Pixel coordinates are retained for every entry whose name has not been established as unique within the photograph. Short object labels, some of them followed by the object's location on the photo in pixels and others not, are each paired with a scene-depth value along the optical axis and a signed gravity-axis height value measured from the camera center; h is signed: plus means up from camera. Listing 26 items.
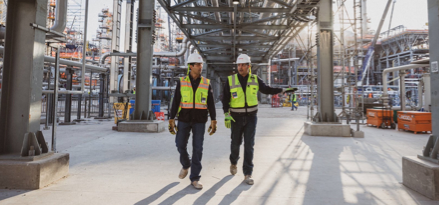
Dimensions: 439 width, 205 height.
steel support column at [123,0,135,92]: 10.41 +3.53
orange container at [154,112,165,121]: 9.80 -0.24
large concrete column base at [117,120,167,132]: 7.62 -0.59
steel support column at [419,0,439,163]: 2.97 +0.56
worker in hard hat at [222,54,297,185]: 3.43 +0.06
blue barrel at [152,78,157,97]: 21.94 +1.90
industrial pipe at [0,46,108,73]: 8.24 +1.94
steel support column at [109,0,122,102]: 10.41 +3.24
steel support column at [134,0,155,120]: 7.89 +1.86
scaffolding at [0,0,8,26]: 17.95 +8.08
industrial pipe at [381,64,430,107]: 10.46 +2.34
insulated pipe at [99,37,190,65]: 16.98 +4.42
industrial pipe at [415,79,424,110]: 14.20 +1.47
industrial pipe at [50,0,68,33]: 3.61 +1.53
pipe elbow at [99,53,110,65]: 14.99 +3.53
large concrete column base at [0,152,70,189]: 2.90 -0.86
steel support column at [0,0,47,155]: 3.13 +0.45
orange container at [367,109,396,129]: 9.71 -0.24
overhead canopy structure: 10.10 +4.81
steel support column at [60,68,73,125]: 9.81 +0.42
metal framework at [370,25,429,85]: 33.78 +11.05
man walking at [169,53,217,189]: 3.21 -0.04
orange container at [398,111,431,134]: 8.31 -0.33
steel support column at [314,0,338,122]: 7.42 +1.52
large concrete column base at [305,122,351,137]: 7.18 -0.58
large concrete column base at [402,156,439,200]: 2.68 -0.81
